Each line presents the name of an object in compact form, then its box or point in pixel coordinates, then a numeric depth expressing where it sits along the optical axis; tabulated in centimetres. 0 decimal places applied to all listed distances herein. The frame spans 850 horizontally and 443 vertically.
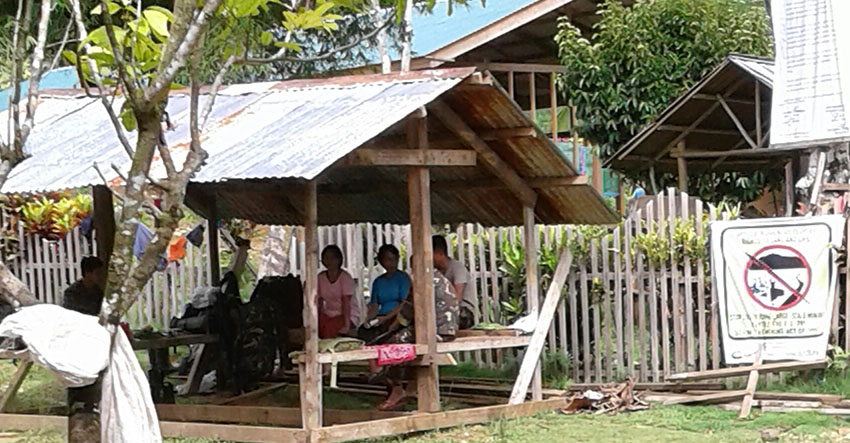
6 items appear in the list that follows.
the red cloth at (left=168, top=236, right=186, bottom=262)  1712
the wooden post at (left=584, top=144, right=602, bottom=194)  2158
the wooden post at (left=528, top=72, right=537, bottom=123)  2044
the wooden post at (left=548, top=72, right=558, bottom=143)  2101
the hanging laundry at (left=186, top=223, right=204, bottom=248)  1545
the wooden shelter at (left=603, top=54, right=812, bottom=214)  1484
